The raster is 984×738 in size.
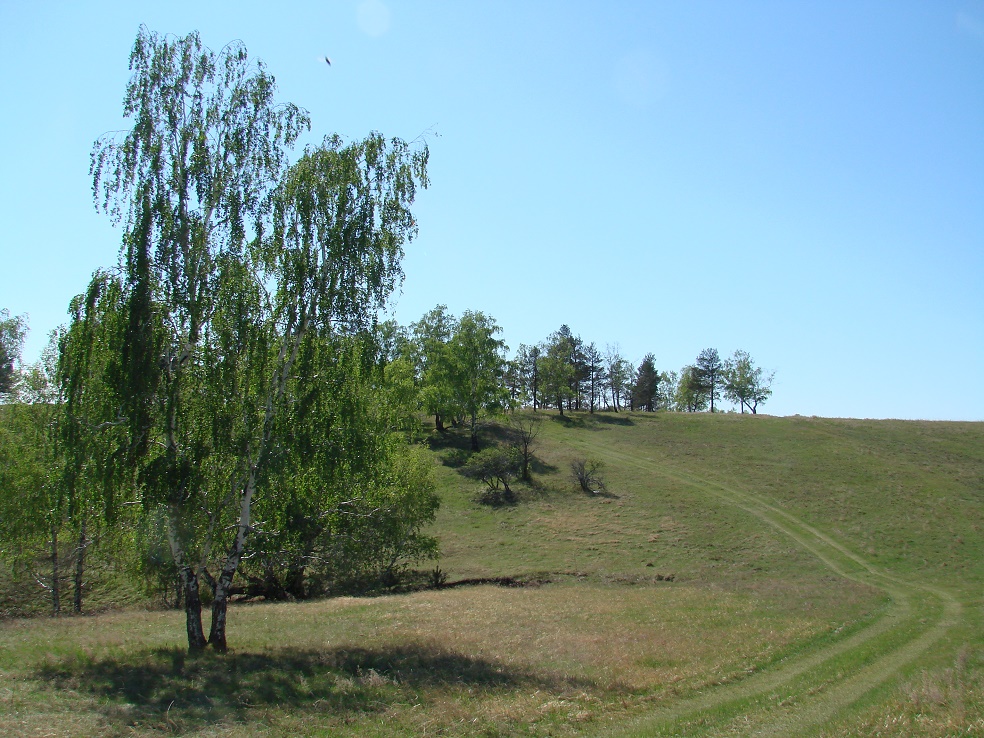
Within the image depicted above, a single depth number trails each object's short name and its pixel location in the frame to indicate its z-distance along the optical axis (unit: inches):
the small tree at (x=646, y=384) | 4559.5
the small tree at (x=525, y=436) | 2446.4
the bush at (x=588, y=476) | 2288.4
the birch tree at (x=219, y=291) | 648.4
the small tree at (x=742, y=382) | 5078.7
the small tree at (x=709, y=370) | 4766.2
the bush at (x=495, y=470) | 2244.1
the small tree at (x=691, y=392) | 4859.7
